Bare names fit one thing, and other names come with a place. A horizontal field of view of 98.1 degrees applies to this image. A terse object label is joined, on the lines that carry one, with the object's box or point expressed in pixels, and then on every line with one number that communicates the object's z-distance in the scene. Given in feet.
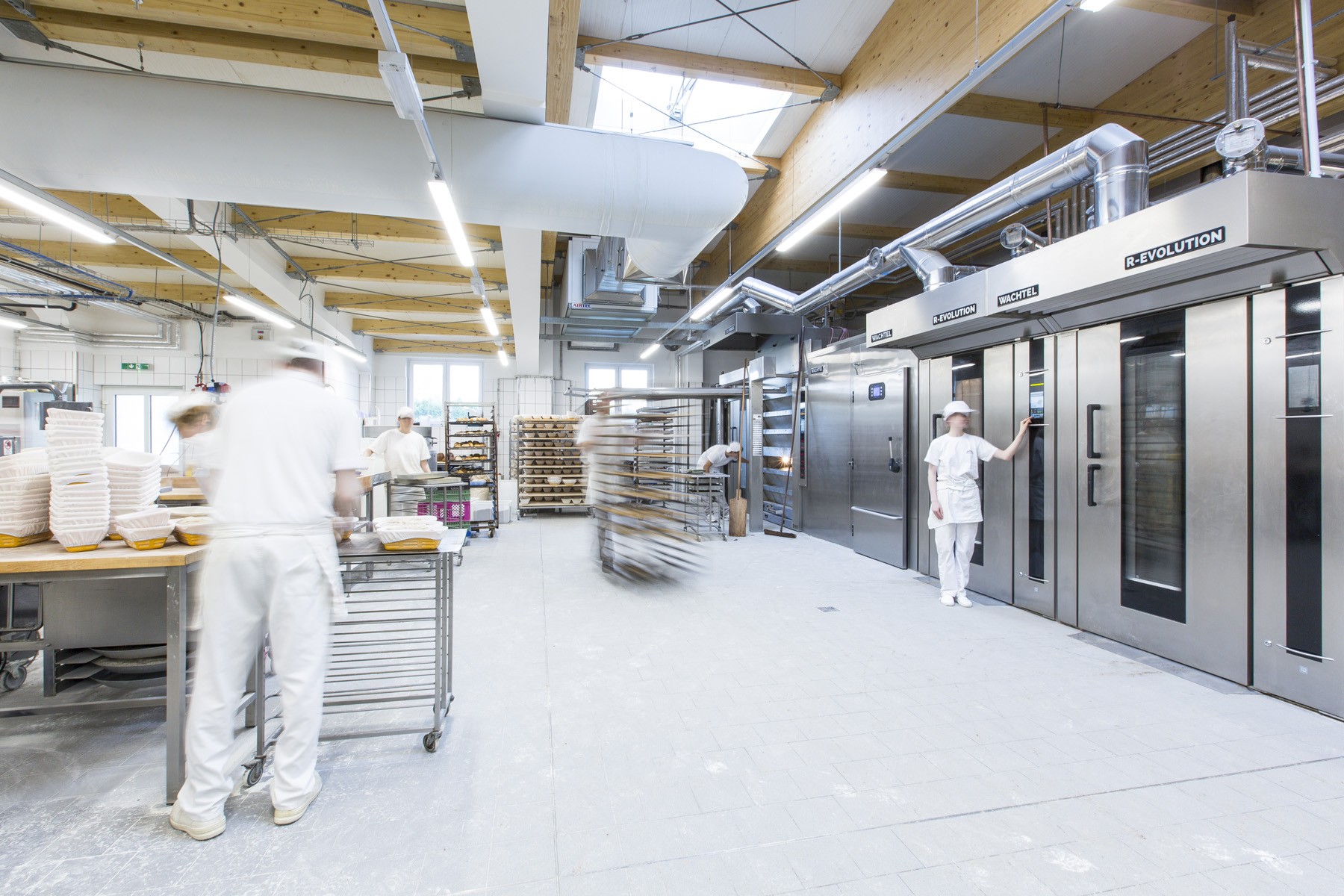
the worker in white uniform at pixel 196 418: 9.70
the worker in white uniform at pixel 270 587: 6.12
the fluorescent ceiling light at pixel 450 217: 11.83
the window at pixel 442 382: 43.60
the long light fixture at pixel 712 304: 24.30
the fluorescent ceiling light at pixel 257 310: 23.71
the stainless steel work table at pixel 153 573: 6.25
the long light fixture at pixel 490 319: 26.18
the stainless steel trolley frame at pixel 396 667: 7.79
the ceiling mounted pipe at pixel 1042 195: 10.22
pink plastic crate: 22.43
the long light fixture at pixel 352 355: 30.99
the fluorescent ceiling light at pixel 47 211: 12.11
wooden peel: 25.05
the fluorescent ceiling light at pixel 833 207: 13.35
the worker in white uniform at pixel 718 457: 24.58
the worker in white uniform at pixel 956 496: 14.82
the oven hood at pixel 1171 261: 8.19
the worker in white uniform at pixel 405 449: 22.16
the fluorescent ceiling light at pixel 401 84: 8.96
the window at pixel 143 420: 34.30
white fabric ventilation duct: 11.04
